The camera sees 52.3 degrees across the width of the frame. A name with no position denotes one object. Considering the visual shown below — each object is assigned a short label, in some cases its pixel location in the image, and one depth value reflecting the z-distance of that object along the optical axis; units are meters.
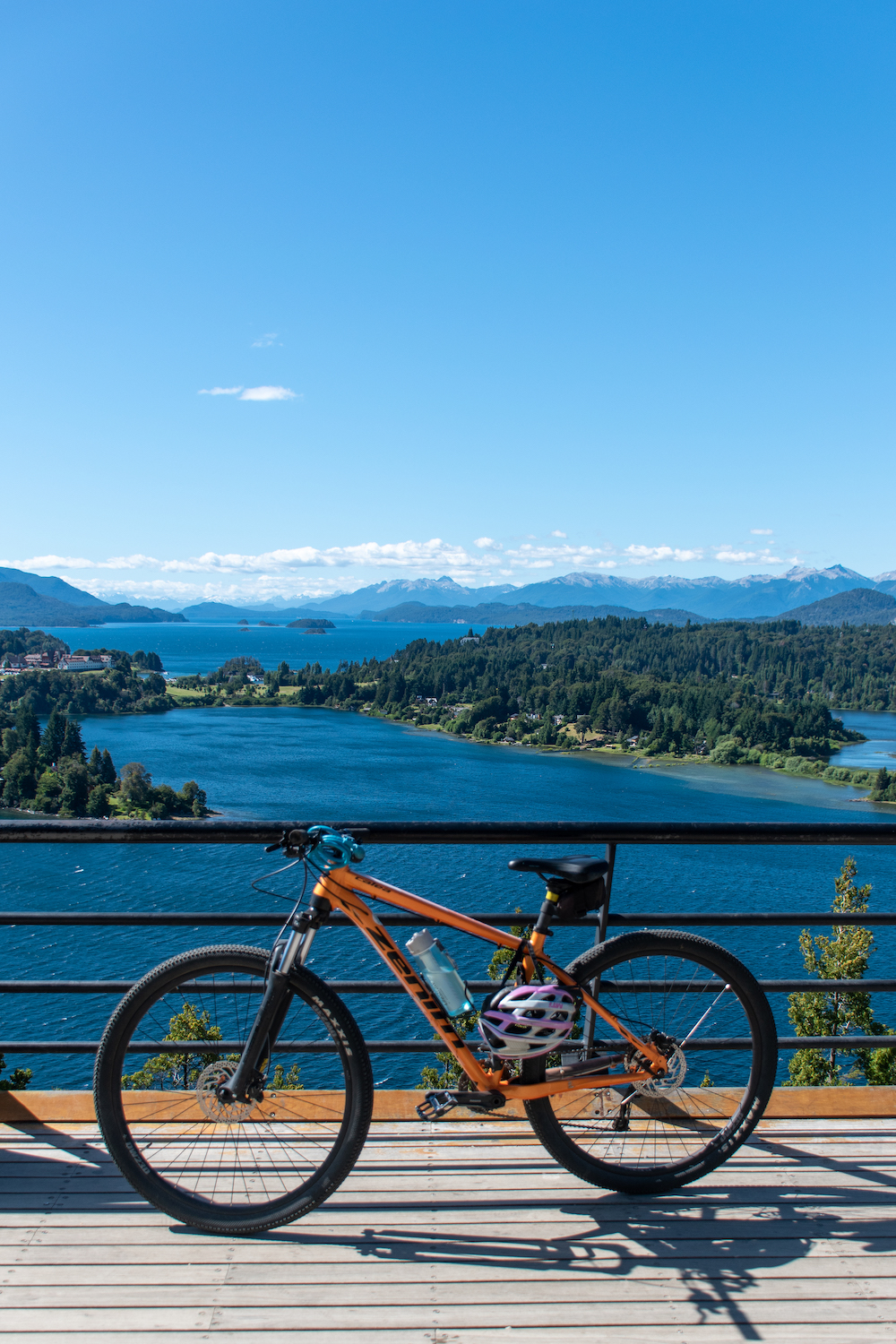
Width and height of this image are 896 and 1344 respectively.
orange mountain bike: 2.48
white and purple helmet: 2.58
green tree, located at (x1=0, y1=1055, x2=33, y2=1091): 23.45
